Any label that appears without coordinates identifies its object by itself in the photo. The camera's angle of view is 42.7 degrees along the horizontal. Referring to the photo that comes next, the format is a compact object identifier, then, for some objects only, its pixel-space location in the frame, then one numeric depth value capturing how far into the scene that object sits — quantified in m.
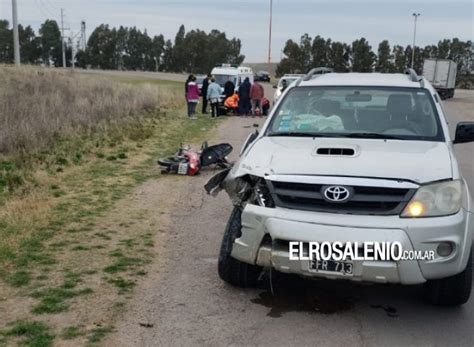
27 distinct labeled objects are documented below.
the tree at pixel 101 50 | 123.81
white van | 29.20
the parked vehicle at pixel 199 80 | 34.78
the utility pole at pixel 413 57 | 86.34
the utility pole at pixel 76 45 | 109.61
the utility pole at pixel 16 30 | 41.91
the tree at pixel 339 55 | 95.56
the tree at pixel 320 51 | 96.69
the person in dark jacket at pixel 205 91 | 24.44
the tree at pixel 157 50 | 128.25
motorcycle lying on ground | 10.58
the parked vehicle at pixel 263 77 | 71.12
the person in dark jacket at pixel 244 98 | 24.00
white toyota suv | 4.12
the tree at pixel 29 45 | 123.38
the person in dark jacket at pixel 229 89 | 25.29
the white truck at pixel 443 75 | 46.56
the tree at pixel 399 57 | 91.62
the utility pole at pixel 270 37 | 66.51
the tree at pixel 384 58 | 94.18
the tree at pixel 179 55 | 120.65
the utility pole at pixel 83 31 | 114.35
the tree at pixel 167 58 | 126.25
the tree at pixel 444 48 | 97.81
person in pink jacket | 22.34
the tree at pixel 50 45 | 125.62
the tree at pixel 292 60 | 97.81
